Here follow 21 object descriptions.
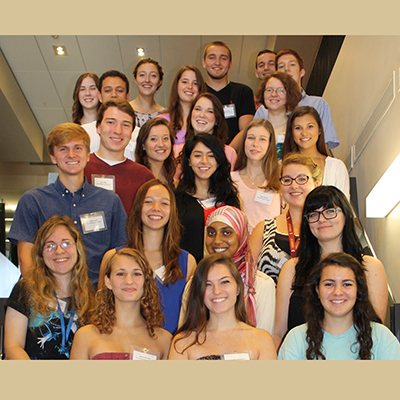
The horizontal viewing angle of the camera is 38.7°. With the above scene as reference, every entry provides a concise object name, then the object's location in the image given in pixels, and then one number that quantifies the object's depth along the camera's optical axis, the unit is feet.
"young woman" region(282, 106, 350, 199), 13.99
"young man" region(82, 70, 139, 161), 17.22
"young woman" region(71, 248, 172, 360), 9.15
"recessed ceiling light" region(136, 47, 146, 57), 28.68
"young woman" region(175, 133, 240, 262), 12.14
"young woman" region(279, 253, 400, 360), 8.43
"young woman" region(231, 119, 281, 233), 13.47
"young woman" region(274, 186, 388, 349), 9.75
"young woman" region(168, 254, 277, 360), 8.83
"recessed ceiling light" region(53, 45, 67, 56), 28.02
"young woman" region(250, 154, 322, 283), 11.08
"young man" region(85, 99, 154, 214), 12.96
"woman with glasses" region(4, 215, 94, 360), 9.36
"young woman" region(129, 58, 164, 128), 17.34
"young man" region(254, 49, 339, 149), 16.11
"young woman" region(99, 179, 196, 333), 10.37
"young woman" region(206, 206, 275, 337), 10.09
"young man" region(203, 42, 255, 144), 17.92
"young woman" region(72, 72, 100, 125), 16.90
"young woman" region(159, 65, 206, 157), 16.38
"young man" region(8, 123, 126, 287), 10.87
